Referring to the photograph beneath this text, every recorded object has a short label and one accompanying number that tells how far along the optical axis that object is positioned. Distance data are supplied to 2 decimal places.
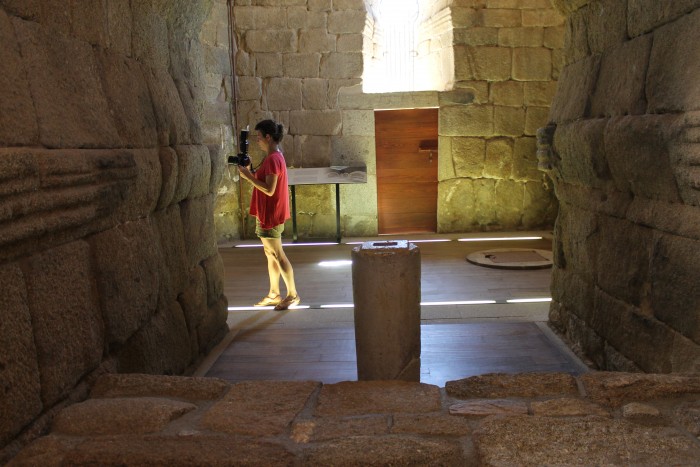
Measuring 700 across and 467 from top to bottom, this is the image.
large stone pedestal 2.52
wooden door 7.99
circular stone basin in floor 5.79
